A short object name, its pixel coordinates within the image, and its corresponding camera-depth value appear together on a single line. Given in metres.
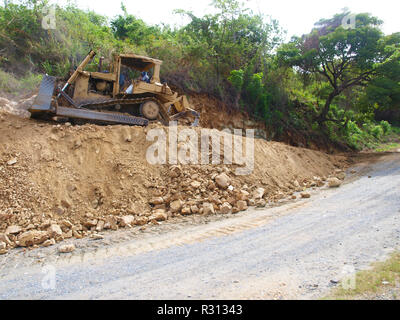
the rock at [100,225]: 5.39
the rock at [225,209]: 6.36
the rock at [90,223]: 5.46
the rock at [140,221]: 5.66
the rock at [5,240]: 4.66
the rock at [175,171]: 6.82
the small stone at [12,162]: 5.84
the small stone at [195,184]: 6.64
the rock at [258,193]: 7.25
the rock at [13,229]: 4.89
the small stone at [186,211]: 6.15
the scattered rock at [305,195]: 7.52
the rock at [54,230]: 4.92
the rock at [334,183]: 8.73
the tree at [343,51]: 14.16
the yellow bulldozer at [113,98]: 7.89
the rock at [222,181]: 6.92
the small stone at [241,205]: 6.60
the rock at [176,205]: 6.19
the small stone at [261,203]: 6.91
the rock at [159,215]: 5.82
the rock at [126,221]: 5.55
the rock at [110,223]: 5.46
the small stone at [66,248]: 4.45
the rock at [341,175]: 10.08
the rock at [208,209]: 6.22
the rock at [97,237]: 5.00
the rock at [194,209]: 6.25
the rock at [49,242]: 4.69
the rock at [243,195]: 6.87
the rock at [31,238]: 4.70
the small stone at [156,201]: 6.24
